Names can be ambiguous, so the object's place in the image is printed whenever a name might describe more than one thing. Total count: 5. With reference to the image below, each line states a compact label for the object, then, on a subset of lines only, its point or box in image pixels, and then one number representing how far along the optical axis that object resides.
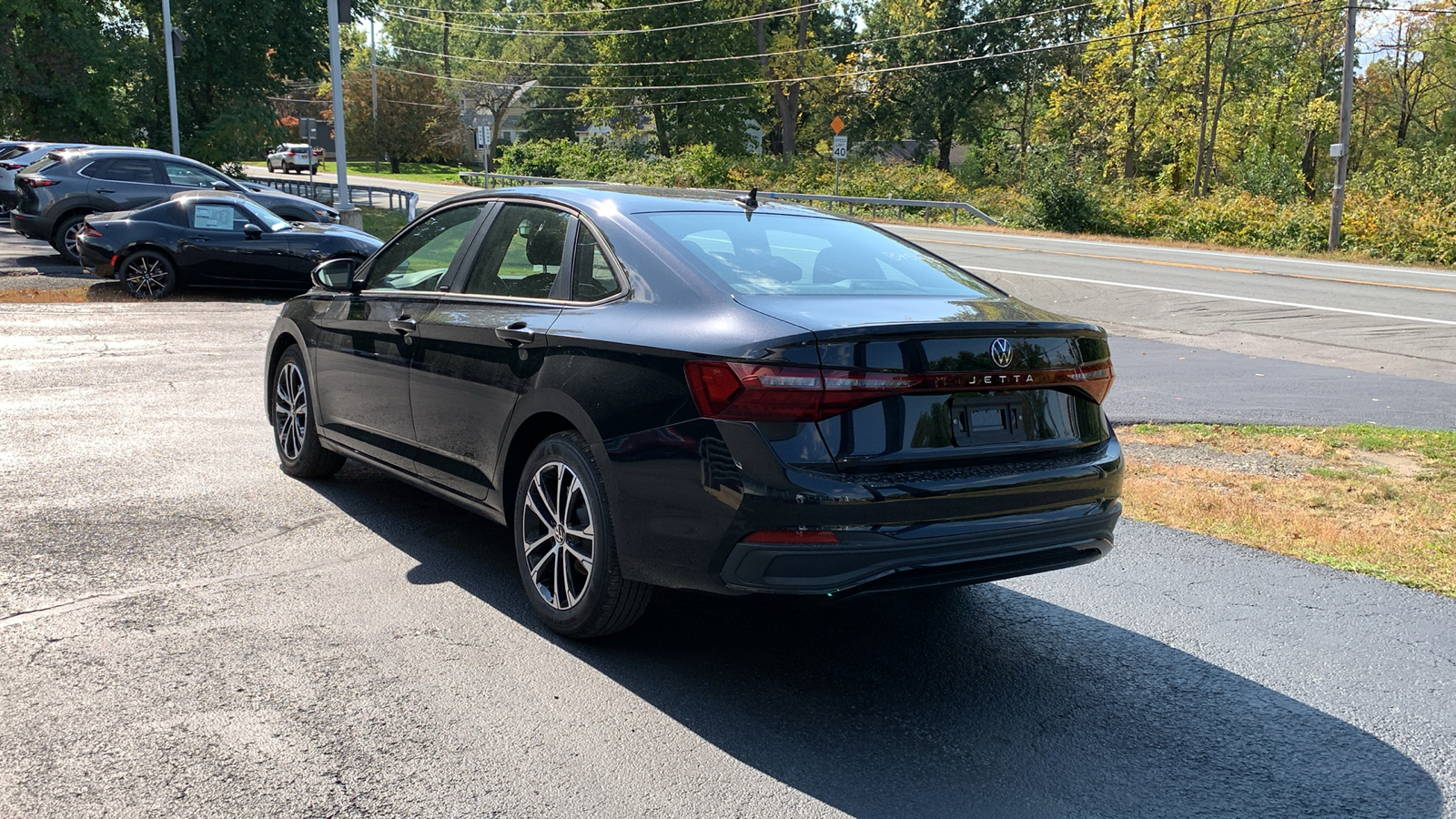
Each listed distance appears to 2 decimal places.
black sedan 3.70
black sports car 15.07
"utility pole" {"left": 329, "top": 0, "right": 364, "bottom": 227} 22.34
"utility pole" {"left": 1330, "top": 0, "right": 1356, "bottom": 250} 30.25
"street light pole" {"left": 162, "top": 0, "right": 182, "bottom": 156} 33.38
